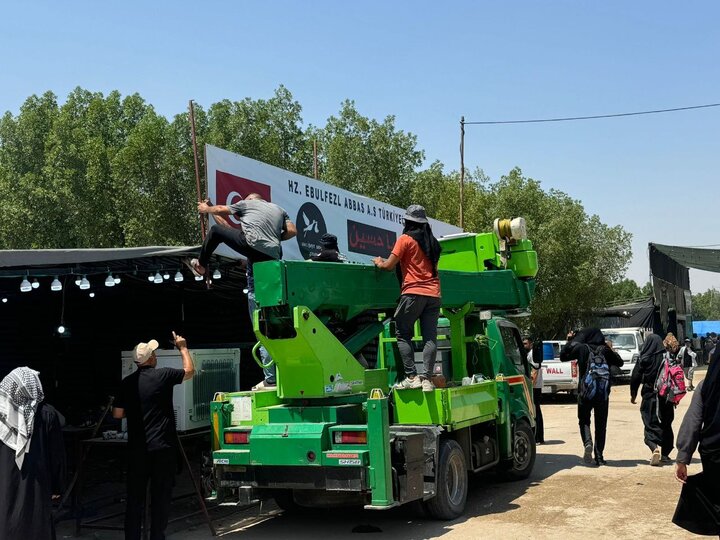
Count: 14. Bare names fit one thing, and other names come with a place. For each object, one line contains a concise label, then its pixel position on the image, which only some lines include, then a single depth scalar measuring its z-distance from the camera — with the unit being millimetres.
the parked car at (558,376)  22078
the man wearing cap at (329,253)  7723
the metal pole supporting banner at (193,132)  11812
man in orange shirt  7406
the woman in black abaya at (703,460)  4508
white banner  11203
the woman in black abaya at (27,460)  5152
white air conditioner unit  8516
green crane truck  6680
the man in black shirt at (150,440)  6551
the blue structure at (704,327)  71625
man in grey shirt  6891
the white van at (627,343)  28547
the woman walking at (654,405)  10875
